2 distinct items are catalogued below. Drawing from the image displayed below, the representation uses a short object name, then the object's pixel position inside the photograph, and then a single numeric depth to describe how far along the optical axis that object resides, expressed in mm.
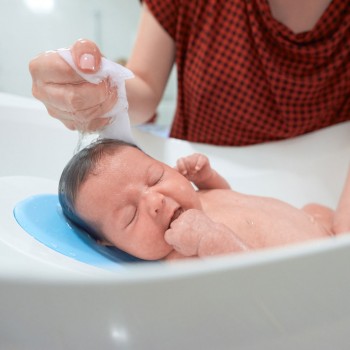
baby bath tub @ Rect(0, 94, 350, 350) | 289
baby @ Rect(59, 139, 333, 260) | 614
